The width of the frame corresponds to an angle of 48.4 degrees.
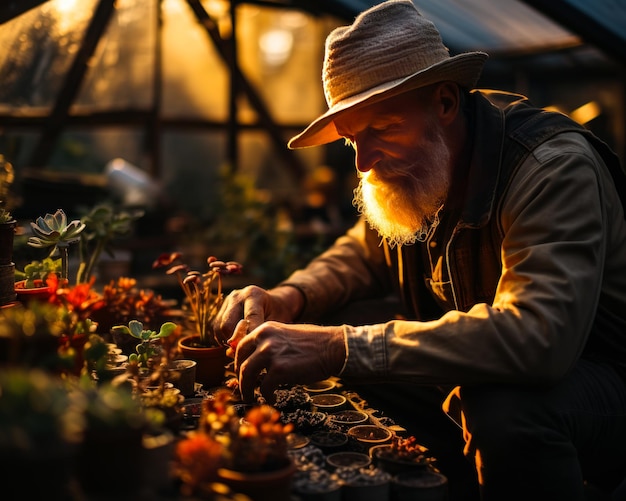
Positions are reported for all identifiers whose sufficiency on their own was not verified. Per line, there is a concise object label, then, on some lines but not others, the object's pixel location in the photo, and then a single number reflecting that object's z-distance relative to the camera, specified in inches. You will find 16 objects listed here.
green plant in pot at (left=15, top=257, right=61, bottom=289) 93.9
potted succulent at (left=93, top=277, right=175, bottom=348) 103.3
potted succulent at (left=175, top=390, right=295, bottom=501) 54.7
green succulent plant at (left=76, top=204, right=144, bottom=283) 111.3
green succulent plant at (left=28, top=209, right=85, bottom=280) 89.0
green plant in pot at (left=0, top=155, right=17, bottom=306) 80.1
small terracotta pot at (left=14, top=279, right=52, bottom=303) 83.0
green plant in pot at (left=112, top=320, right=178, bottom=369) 81.0
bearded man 73.8
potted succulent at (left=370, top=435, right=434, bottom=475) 68.2
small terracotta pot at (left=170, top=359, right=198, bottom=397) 86.5
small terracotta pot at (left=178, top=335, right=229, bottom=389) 92.4
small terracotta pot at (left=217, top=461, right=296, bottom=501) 55.7
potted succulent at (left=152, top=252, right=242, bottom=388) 92.9
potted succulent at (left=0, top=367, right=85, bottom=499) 43.7
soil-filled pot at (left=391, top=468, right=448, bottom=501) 65.0
